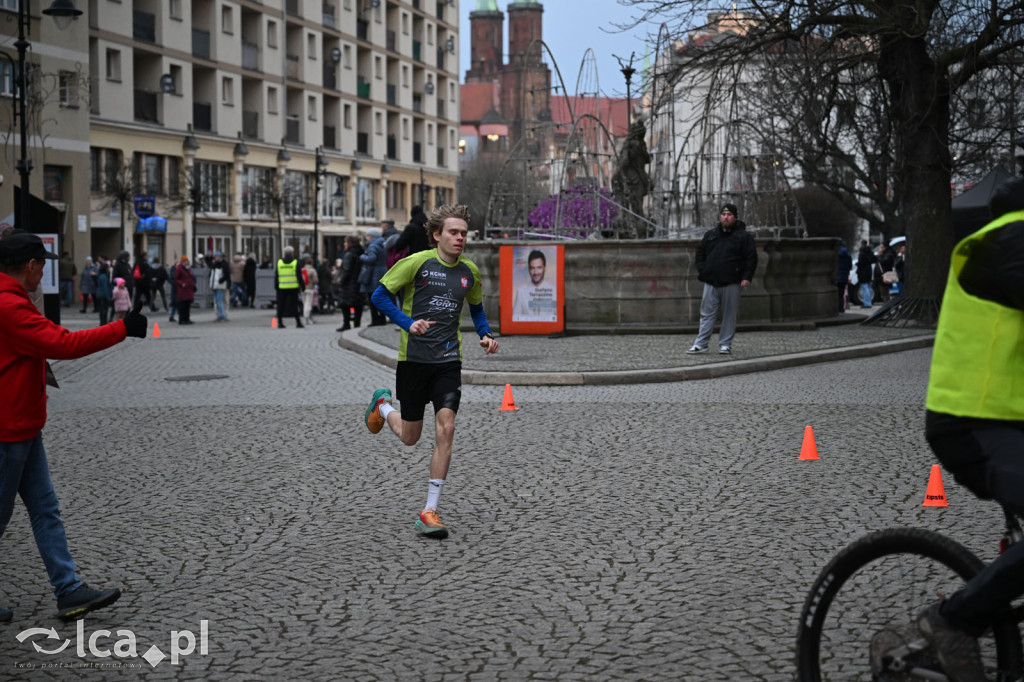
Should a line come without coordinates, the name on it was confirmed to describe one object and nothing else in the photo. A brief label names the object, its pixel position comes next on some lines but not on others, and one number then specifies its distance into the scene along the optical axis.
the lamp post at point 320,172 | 50.58
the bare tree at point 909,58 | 20.61
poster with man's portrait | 21.34
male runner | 7.60
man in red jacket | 5.44
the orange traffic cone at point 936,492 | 7.77
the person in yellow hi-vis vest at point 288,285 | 28.22
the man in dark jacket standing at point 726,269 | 17.41
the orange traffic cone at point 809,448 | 9.62
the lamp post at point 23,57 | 21.21
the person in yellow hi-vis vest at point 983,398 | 3.52
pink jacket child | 30.50
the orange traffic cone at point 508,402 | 12.85
